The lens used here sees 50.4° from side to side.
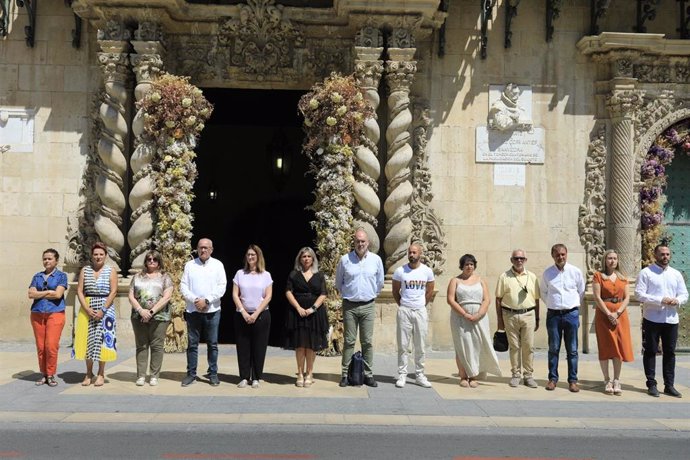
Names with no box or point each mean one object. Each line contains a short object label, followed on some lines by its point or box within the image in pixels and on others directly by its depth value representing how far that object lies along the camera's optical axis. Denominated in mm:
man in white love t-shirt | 9688
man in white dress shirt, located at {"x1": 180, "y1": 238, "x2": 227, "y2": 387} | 9492
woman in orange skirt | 9453
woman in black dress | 9438
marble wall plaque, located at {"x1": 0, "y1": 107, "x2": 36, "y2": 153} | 13258
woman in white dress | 9680
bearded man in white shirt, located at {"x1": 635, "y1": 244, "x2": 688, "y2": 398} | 9477
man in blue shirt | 9625
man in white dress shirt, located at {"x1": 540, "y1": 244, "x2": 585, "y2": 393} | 9617
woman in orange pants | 9328
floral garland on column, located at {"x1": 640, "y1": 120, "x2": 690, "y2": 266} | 13648
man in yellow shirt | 9797
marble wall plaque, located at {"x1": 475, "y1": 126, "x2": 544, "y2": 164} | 13578
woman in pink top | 9461
